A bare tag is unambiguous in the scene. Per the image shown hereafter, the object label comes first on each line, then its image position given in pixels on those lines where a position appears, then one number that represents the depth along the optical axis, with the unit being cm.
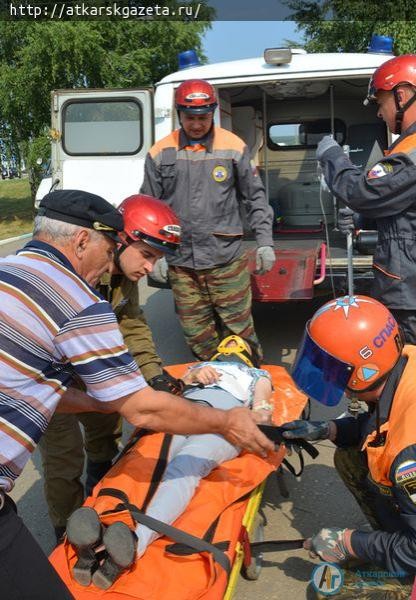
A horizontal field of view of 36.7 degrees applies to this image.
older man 177
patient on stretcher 226
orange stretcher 225
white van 548
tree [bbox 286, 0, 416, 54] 1556
